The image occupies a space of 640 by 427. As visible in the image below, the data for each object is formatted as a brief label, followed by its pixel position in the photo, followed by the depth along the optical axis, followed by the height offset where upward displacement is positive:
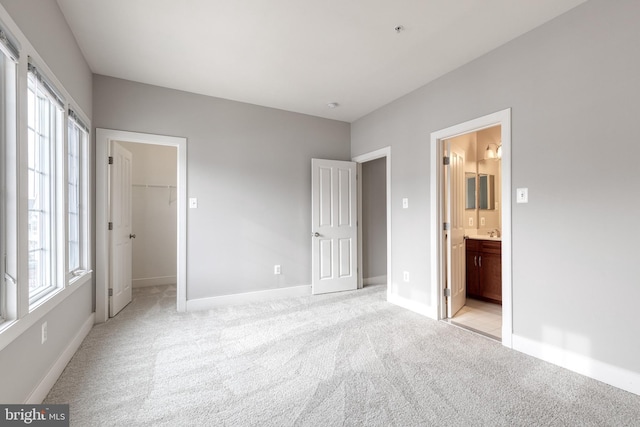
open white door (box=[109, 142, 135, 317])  3.35 -0.18
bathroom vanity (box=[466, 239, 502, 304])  3.71 -0.71
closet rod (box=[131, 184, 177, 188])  4.82 +0.51
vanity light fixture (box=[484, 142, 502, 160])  4.22 +0.91
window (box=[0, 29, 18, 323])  1.49 +0.22
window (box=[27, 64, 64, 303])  1.94 +0.26
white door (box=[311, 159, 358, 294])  4.28 -0.16
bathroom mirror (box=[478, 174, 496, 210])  4.36 +0.33
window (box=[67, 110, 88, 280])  2.64 +0.24
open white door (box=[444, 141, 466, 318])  3.26 -0.17
